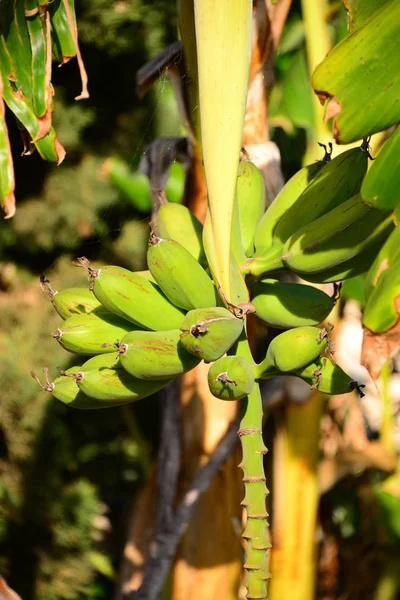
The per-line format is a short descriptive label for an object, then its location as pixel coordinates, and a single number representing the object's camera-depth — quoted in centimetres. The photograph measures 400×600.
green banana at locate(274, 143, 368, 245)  192
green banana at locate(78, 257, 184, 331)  192
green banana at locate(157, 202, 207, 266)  202
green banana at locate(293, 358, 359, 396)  190
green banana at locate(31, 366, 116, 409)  197
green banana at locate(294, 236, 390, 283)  193
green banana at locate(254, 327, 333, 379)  188
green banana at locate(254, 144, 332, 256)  200
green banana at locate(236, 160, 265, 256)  203
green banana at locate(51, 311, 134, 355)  196
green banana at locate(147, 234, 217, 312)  190
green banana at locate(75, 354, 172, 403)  193
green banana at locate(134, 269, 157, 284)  199
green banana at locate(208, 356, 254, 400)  185
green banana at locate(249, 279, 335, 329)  195
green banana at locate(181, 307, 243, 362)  185
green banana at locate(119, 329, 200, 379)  189
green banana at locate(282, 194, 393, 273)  188
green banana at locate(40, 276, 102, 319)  201
